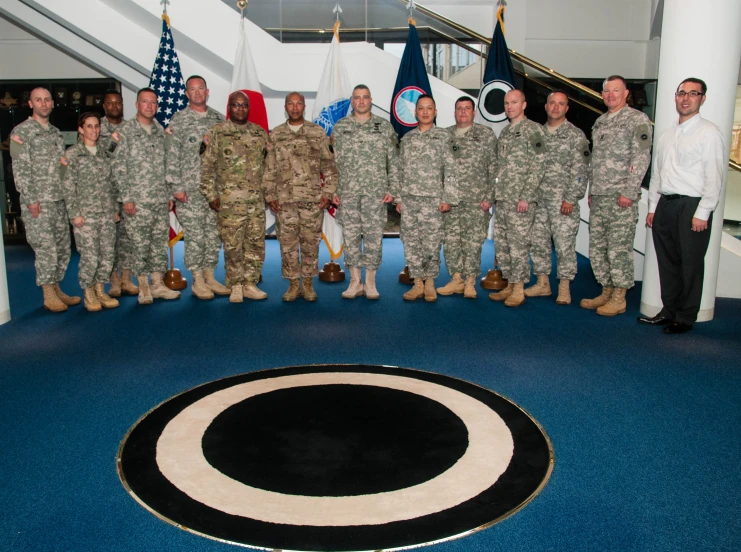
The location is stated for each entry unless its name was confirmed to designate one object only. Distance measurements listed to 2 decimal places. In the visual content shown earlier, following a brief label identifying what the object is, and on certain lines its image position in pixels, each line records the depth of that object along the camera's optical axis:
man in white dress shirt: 3.92
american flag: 5.98
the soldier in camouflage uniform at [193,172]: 4.92
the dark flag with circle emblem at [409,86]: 6.17
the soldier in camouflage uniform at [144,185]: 4.73
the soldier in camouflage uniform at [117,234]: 4.89
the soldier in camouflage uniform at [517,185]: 4.80
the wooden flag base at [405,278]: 5.78
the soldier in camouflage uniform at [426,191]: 4.90
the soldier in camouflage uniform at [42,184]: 4.45
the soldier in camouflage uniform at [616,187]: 4.41
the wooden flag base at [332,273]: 5.93
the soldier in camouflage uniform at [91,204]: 4.54
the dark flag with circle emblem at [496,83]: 6.09
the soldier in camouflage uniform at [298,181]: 4.88
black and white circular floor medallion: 1.93
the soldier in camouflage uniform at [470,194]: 5.03
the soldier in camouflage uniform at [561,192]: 4.75
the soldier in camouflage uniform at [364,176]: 4.95
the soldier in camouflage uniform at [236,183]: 4.79
